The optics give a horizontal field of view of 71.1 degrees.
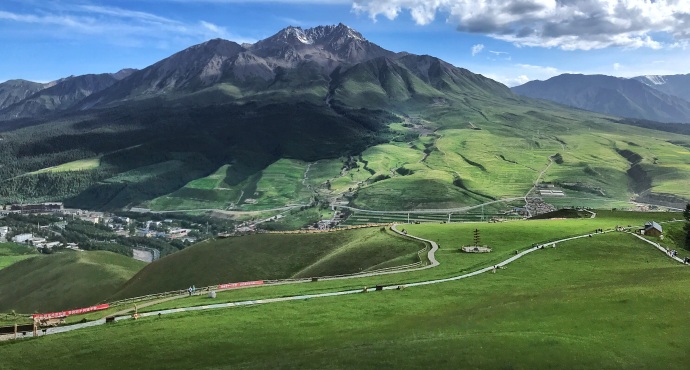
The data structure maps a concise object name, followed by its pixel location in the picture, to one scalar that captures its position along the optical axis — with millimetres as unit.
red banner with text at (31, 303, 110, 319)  65731
